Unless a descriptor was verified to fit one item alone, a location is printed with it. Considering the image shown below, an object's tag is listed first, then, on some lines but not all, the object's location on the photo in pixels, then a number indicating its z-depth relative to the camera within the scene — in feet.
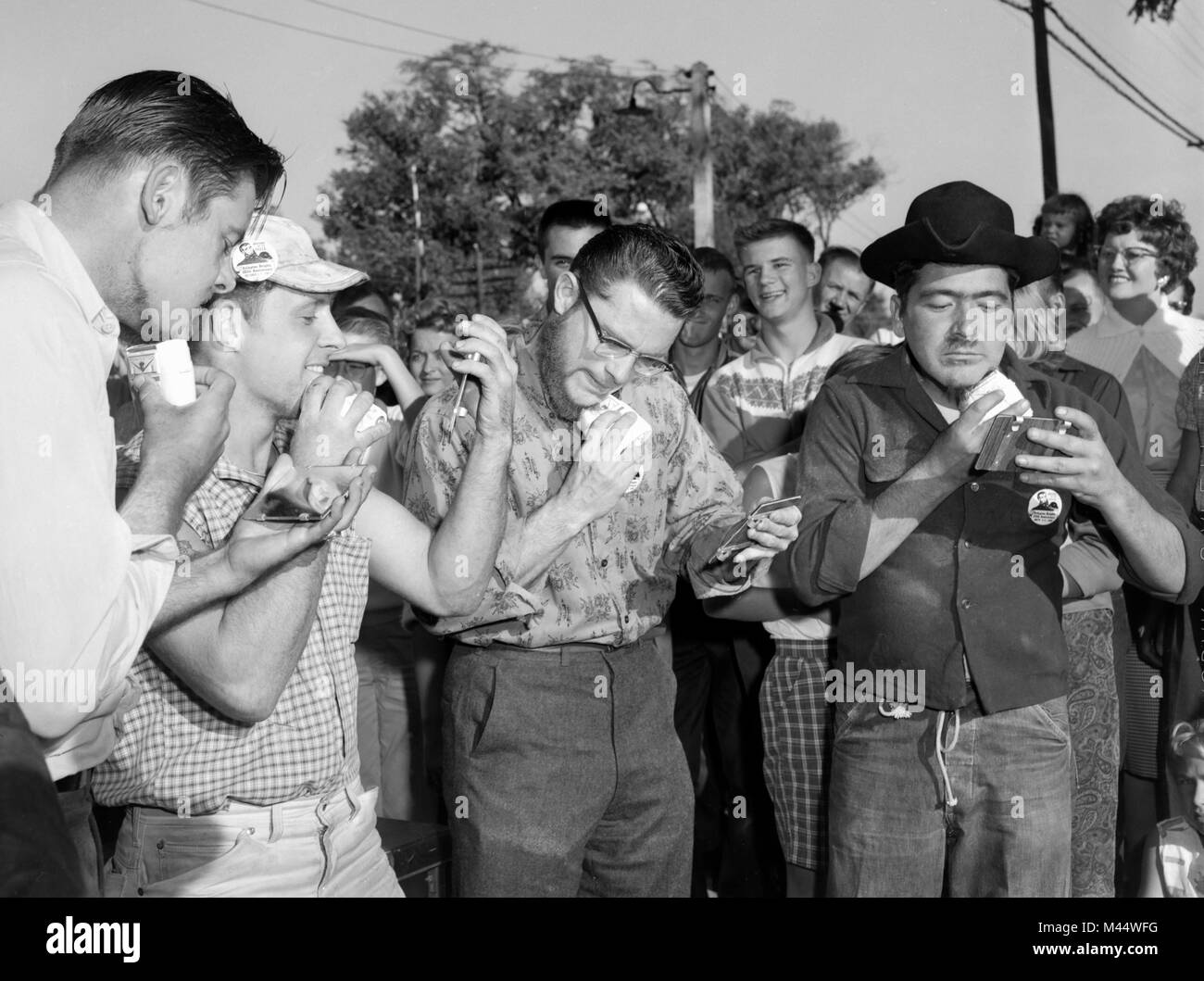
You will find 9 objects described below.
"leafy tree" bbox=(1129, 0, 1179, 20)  12.02
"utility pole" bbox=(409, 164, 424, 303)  36.16
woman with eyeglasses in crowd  11.88
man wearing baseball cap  6.34
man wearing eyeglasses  8.60
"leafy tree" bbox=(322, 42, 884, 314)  26.45
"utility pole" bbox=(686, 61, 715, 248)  28.71
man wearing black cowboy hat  8.25
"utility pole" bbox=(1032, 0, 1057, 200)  19.54
